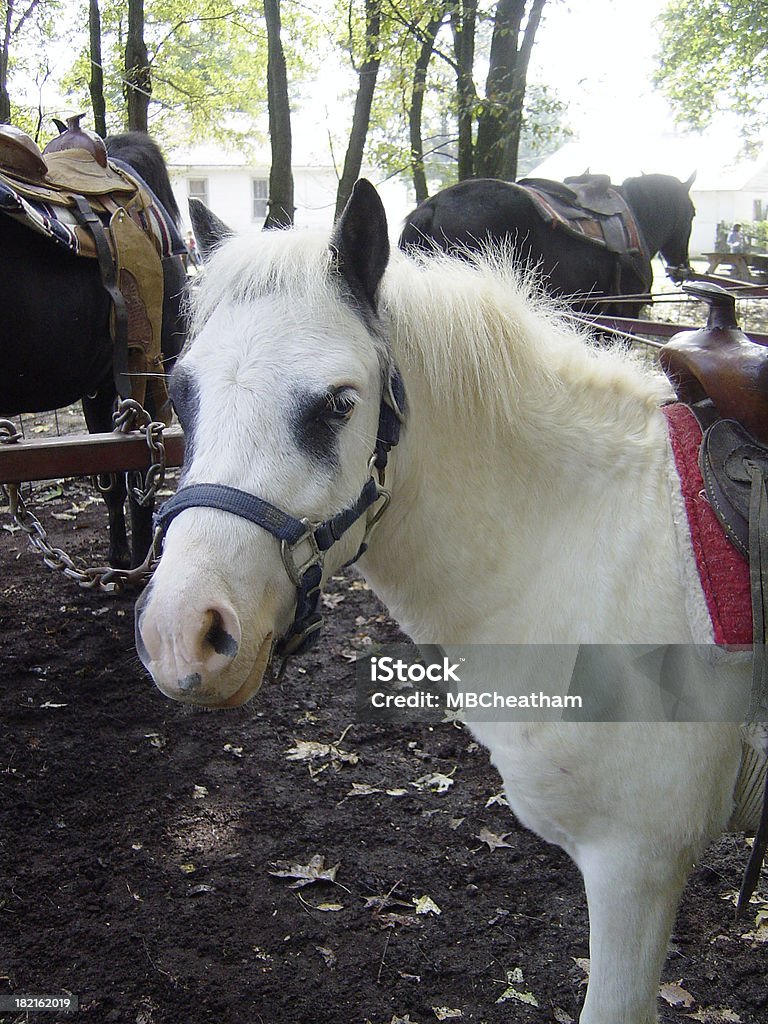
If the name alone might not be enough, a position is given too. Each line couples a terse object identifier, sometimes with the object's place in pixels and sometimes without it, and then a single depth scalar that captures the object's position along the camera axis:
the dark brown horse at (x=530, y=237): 5.74
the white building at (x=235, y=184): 29.75
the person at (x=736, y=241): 21.41
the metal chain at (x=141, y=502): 2.63
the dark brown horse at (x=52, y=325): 3.31
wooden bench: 12.56
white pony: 1.28
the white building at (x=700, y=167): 21.81
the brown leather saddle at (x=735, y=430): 1.43
